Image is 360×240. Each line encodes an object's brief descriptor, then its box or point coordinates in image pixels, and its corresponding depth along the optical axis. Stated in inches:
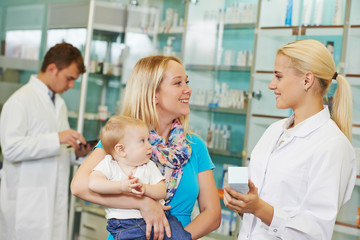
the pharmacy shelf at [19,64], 174.2
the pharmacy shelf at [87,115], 183.8
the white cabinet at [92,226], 177.6
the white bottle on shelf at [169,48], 178.9
